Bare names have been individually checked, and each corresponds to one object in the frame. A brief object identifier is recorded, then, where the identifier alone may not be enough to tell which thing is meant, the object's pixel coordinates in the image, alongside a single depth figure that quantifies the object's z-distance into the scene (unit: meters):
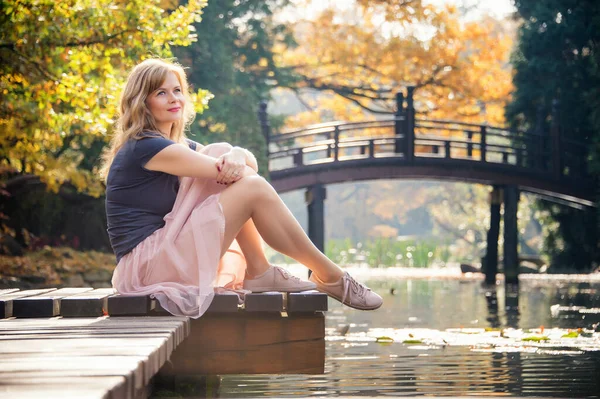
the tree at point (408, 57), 28.93
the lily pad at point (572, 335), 9.74
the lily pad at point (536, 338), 9.39
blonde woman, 5.31
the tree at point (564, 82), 26.45
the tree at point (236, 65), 22.28
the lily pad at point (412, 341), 9.61
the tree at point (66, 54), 11.29
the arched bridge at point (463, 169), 25.10
